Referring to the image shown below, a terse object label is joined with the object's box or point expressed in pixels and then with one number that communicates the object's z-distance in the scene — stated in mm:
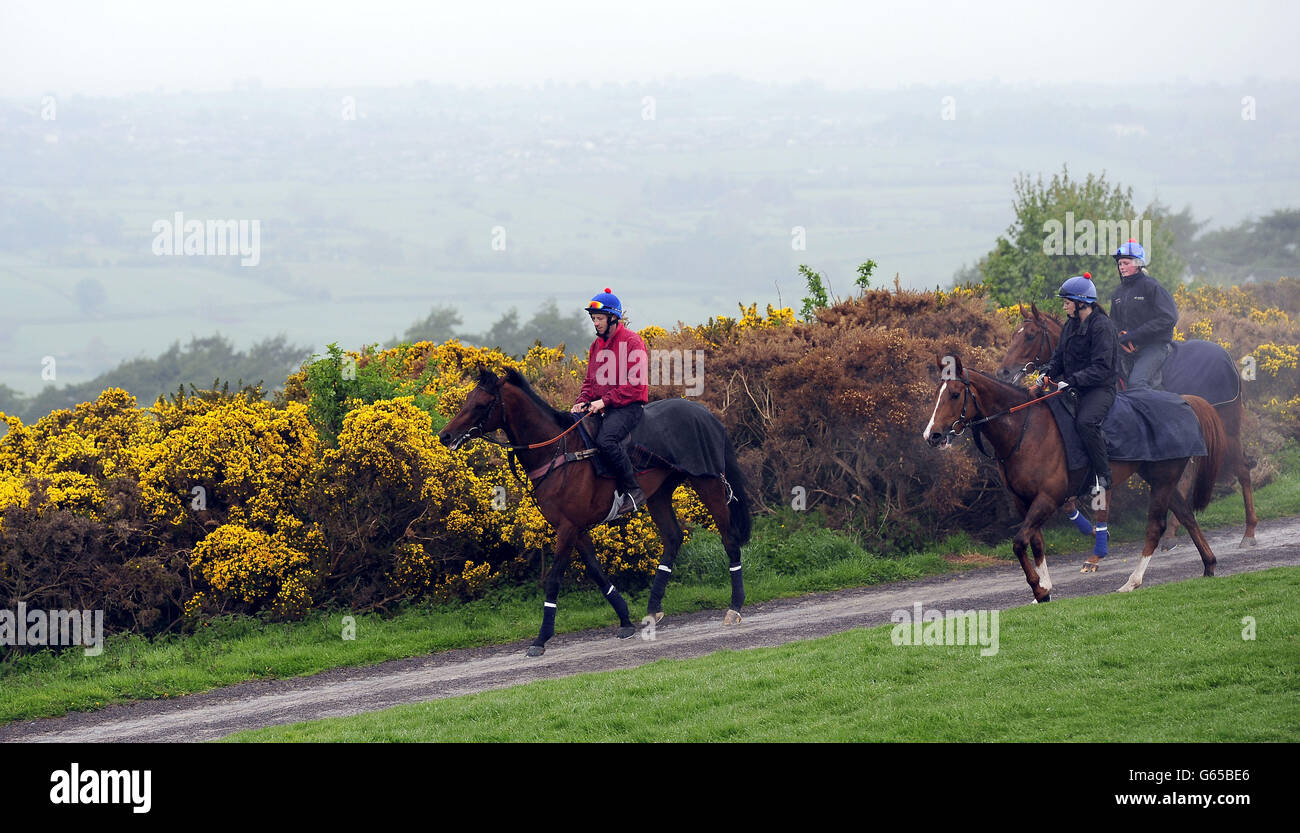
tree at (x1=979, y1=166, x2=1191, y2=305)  28016
